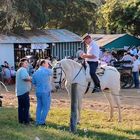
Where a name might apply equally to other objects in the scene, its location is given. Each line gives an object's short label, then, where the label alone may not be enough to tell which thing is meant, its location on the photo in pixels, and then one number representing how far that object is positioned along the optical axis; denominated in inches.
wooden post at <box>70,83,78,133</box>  445.8
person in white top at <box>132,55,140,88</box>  983.6
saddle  581.9
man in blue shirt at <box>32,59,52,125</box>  517.3
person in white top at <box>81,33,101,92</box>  559.7
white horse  579.8
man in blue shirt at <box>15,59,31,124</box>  530.0
